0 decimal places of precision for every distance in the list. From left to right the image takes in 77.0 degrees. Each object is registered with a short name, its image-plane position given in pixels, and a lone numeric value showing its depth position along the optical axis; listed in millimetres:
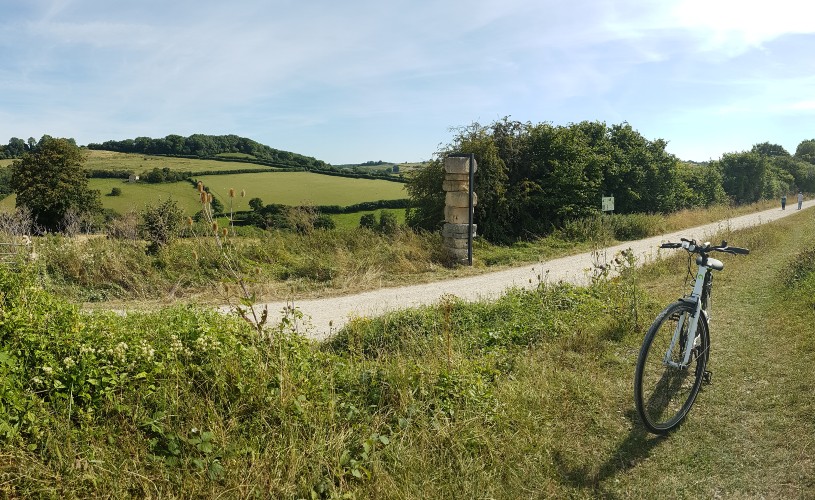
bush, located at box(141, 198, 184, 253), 10852
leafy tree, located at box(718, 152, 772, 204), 41688
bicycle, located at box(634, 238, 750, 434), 3874
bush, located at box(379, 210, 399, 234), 14152
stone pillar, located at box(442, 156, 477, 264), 12422
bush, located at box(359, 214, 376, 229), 16825
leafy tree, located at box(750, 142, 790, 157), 69188
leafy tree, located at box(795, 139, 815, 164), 73750
